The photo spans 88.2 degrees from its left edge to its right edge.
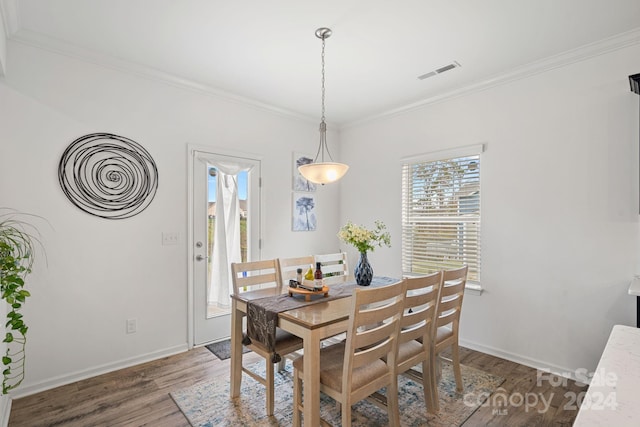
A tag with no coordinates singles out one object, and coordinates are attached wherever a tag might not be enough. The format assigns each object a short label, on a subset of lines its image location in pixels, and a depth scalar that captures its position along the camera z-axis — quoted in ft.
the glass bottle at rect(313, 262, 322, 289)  7.97
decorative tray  7.70
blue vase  9.06
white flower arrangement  8.85
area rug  7.04
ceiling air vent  9.64
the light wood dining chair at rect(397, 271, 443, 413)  6.50
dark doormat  10.35
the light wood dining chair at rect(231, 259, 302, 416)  7.20
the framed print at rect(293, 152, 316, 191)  13.96
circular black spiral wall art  8.75
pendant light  8.18
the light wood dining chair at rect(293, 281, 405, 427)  5.57
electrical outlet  9.65
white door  11.06
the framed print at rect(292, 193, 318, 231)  13.99
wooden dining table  5.83
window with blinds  11.06
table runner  6.89
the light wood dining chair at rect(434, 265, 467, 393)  7.32
